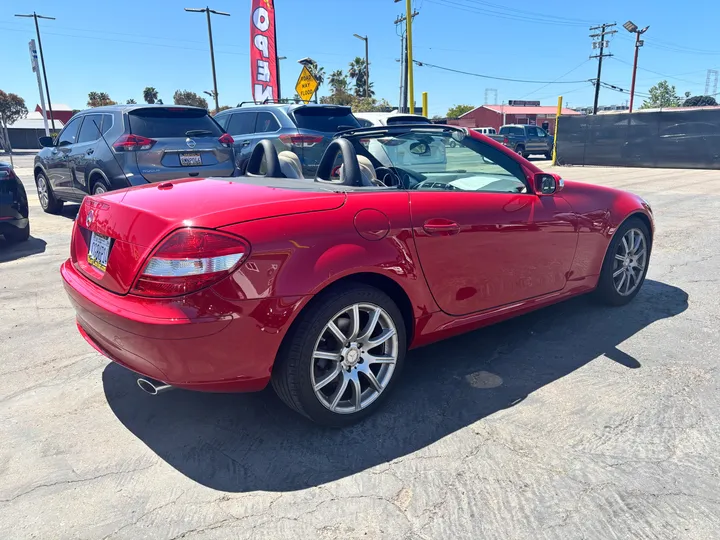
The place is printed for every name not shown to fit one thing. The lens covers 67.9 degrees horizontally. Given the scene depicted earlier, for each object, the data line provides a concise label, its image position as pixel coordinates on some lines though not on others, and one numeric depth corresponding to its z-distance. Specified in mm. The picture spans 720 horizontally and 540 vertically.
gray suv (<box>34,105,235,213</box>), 7039
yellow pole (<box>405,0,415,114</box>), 20156
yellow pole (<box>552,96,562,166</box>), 22073
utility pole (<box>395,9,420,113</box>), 25344
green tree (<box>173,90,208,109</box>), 71131
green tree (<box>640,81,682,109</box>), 100938
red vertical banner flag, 19594
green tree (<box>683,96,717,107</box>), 68188
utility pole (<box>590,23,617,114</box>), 52844
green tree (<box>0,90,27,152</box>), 56562
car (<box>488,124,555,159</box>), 26500
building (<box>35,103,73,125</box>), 73181
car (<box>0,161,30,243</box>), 6285
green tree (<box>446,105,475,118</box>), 97606
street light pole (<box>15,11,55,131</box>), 40084
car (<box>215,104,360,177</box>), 9227
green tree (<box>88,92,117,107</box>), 71462
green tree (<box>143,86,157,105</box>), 76369
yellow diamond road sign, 17156
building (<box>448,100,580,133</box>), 81125
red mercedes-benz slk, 2264
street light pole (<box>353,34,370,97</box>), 53725
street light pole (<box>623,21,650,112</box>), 47719
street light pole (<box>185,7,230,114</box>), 33278
